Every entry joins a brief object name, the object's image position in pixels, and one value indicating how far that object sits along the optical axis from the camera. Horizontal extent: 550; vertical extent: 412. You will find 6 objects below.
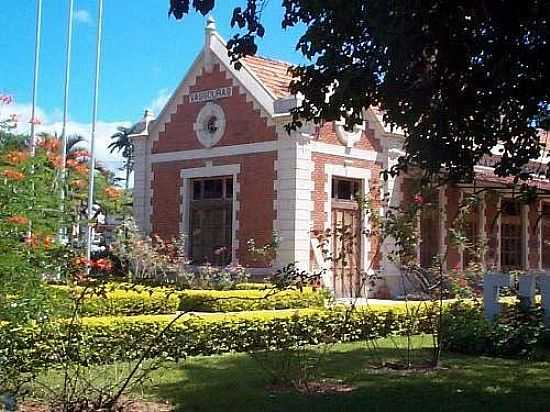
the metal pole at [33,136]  9.91
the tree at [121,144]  59.49
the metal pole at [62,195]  9.43
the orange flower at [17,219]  8.30
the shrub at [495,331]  11.45
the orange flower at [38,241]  8.48
